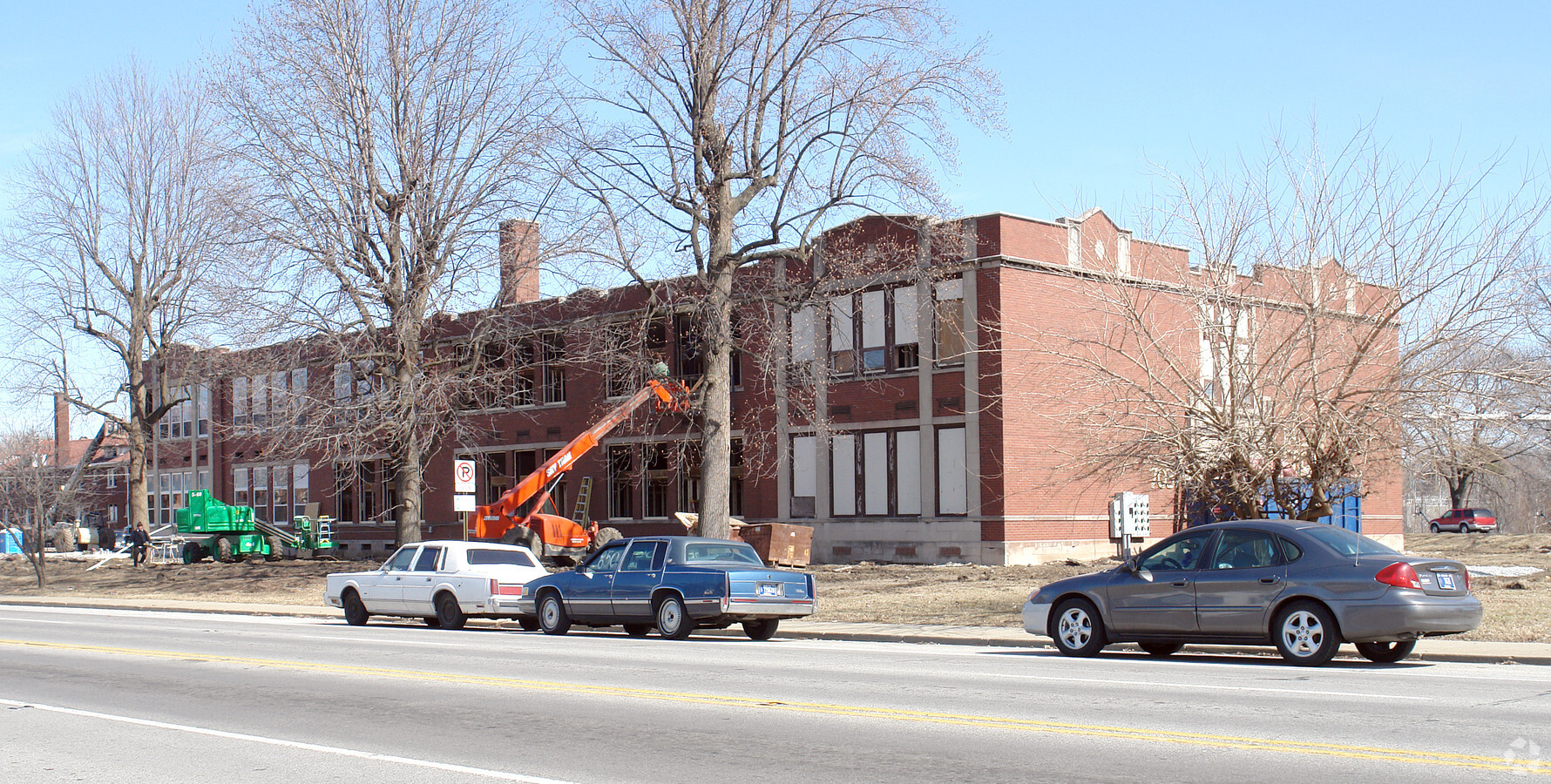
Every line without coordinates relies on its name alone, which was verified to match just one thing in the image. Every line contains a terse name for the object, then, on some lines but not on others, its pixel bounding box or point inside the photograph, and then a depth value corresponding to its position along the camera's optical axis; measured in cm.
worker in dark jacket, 4694
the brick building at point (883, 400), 3294
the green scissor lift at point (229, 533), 4969
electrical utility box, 2962
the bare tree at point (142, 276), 4528
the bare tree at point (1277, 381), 1703
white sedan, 2258
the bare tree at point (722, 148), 2759
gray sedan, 1363
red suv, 7119
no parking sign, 2681
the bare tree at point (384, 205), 3114
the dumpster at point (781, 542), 3319
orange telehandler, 3366
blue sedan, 1894
